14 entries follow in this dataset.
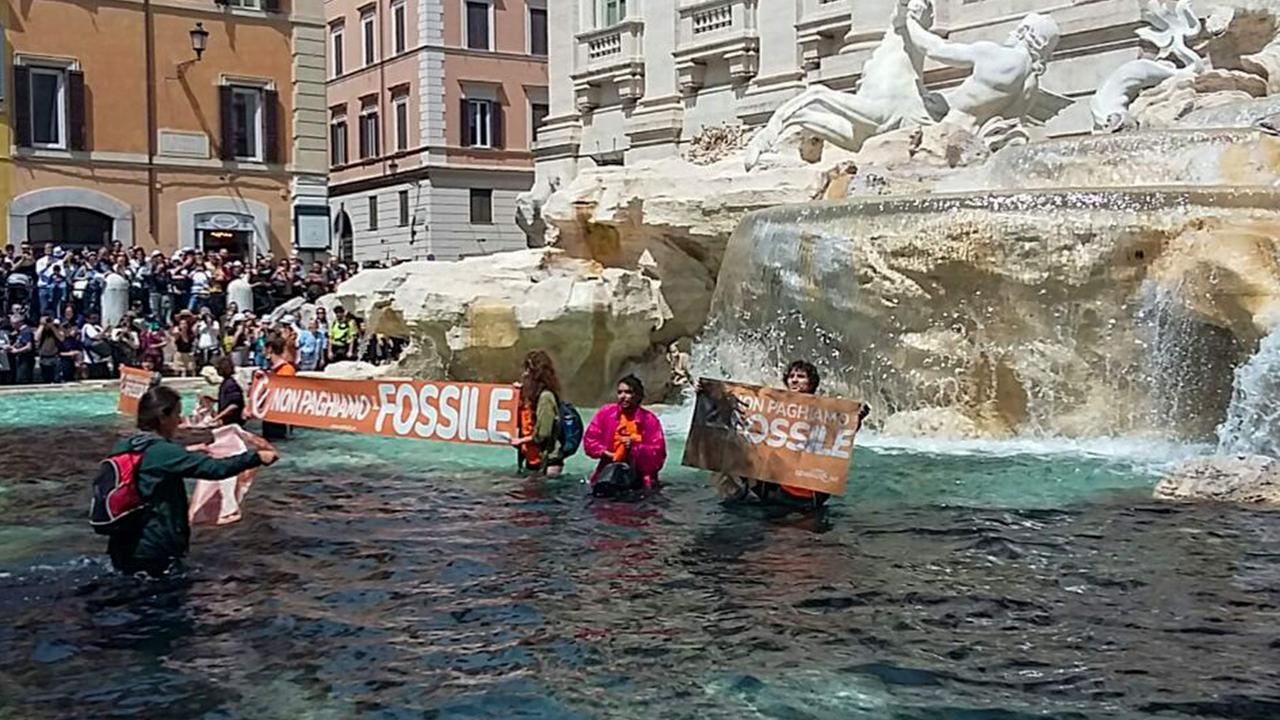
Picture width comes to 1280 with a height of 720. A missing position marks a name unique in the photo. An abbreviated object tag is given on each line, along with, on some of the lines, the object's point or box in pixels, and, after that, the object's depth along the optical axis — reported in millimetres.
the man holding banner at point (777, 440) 7875
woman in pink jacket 8625
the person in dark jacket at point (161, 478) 6012
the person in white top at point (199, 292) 21750
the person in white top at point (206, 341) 20547
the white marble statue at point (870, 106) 17547
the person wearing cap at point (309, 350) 18875
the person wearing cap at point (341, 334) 20012
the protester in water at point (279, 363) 11844
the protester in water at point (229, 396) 10430
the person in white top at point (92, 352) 19859
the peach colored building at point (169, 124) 27750
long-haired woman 9281
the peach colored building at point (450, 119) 44344
